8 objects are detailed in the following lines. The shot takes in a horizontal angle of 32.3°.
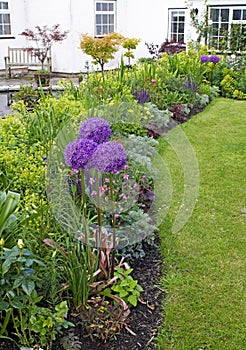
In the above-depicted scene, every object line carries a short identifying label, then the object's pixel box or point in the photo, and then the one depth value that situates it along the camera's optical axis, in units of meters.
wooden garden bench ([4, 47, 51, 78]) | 11.98
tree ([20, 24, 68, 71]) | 11.52
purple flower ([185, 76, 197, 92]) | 7.49
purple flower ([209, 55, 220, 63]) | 9.18
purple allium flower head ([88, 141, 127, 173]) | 2.20
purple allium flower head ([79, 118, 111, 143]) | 2.45
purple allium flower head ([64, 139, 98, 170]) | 2.24
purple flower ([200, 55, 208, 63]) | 9.11
